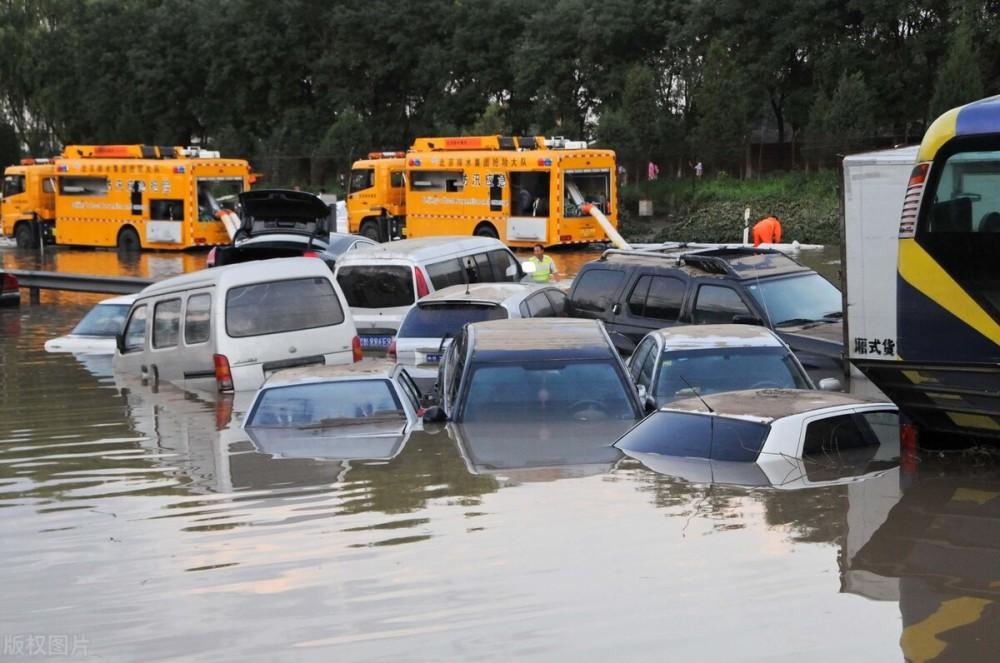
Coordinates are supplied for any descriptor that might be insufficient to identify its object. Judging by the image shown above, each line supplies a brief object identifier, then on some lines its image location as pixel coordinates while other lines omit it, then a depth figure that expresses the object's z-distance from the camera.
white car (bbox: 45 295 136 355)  22.55
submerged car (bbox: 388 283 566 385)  17.52
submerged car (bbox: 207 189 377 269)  27.83
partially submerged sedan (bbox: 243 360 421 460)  13.70
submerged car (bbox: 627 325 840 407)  13.99
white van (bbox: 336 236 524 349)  19.91
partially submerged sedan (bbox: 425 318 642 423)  13.03
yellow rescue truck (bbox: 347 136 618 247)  38.75
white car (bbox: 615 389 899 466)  11.63
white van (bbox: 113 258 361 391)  16.77
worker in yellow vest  25.75
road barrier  29.27
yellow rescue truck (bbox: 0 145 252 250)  42.72
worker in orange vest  31.90
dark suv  17.23
